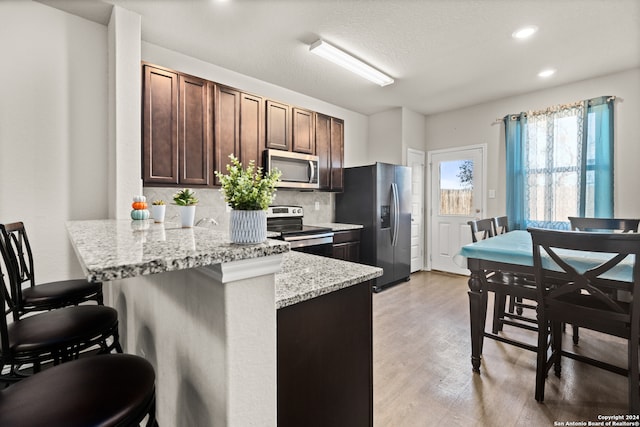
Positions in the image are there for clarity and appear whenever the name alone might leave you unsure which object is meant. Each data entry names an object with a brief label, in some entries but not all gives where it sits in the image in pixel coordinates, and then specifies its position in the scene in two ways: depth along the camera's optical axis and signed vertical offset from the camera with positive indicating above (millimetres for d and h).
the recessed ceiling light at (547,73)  3444 +1610
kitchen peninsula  701 -299
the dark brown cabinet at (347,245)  3855 -486
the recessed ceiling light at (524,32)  2606 +1588
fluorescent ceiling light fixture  2833 +1557
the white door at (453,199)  4656 +164
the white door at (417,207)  4977 +31
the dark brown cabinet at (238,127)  2943 +866
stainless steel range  3320 -255
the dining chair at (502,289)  2068 -598
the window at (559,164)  3490 +572
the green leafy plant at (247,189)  847 +60
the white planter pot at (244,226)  818 -47
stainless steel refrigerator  4098 -59
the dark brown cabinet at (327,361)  959 -548
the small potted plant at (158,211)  1835 -9
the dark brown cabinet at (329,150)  3980 +824
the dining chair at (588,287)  1522 -450
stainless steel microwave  3357 +511
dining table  1933 -388
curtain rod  3449 +1308
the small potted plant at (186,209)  1446 +3
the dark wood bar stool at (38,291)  1436 -458
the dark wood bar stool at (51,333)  1102 -503
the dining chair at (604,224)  2666 -151
